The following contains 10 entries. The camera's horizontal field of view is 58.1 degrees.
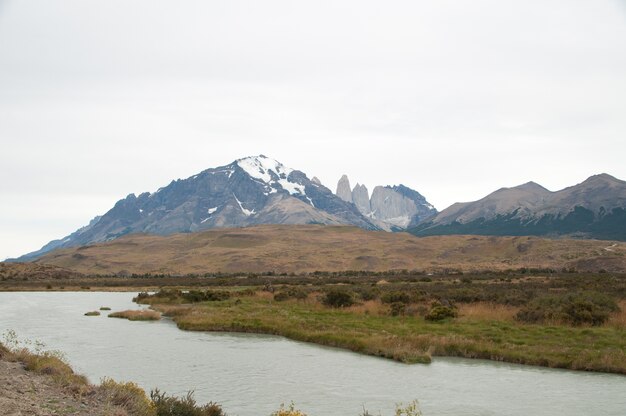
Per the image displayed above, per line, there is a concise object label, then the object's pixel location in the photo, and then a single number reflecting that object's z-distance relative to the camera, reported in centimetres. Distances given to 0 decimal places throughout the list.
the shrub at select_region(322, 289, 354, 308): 5544
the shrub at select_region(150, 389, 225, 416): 1805
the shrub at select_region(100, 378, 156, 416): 1833
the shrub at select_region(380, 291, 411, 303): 5494
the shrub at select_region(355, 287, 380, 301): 6132
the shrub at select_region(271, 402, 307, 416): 1528
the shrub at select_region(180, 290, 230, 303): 7038
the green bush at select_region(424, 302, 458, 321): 4412
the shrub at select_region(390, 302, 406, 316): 4847
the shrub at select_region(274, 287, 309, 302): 6531
